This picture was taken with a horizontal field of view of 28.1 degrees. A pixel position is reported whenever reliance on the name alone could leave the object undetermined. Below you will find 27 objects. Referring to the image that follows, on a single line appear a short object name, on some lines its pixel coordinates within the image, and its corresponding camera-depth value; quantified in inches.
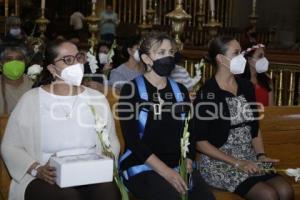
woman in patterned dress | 153.3
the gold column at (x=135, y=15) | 620.2
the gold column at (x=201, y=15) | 308.2
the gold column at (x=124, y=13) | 627.6
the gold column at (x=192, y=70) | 273.1
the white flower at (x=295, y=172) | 127.3
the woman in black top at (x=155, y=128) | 143.0
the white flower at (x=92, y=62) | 210.0
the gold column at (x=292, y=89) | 266.3
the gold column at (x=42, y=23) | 305.3
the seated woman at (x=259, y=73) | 203.9
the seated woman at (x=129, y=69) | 227.8
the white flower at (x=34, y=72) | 195.6
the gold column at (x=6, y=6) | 548.7
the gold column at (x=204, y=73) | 278.3
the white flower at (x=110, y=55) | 231.9
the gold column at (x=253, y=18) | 449.9
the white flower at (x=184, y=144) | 124.1
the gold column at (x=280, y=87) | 266.7
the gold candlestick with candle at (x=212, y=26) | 261.1
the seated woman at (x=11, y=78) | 176.6
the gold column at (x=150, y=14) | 303.8
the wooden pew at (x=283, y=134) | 180.1
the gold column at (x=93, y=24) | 283.9
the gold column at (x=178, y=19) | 223.5
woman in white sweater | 137.9
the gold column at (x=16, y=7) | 539.2
